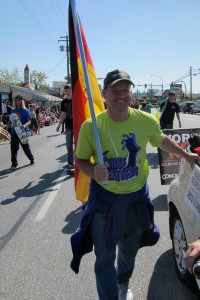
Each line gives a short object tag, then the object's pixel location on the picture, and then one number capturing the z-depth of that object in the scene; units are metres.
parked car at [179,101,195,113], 57.41
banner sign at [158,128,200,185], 6.08
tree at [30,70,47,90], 100.31
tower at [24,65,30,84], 63.03
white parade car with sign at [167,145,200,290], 2.96
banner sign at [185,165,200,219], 2.89
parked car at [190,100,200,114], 50.56
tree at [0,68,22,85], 88.88
